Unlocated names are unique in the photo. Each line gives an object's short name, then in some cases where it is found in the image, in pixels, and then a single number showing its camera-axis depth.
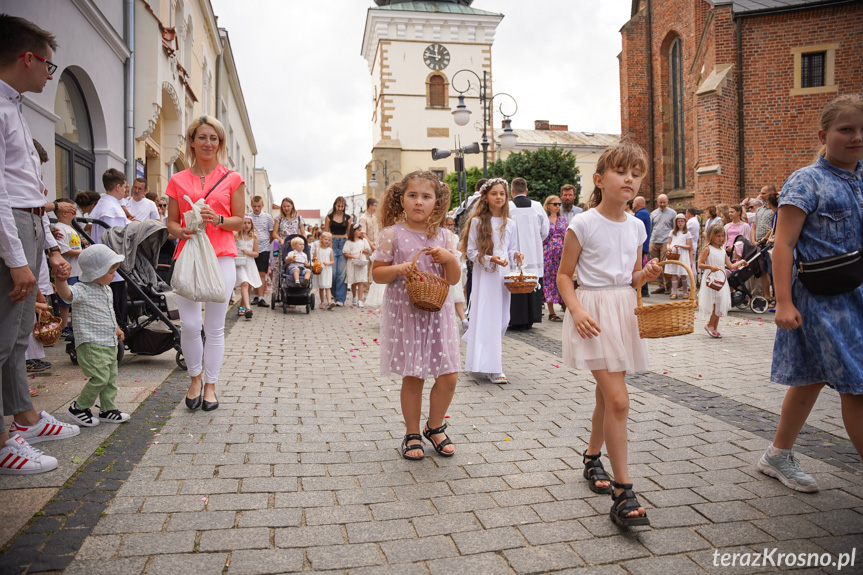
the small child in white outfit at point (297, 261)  12.59
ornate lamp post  20.47
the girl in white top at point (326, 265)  14.05
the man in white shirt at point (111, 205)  8.44
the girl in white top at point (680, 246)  14.23
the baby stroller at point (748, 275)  11.65
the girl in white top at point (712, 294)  9.25
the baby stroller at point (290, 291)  12.64
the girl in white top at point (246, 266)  11.41
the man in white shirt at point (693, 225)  14.50
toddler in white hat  4.45
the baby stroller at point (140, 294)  6.55
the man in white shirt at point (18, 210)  3.42
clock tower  51.81
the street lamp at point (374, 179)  47.91
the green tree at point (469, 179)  46.19
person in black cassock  8.46
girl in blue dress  3.11
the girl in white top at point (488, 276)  6.20
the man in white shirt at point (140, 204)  10.28
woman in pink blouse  4.97
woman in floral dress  11.25
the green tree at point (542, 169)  39.62
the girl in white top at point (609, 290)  3.17
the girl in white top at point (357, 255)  14.08
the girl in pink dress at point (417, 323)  3.99
